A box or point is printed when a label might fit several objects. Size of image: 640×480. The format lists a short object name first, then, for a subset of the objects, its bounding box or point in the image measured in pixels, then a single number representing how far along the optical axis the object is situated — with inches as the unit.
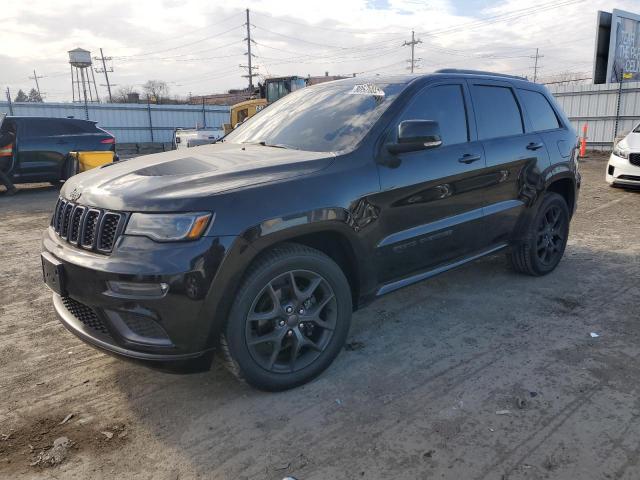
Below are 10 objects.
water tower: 2109.5
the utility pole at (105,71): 2930.6
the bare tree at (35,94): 2534.7
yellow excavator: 649.4
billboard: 779.4
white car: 368.2
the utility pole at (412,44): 2600.9
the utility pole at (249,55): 2303.9
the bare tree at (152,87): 2710.9
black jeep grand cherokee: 99.2
